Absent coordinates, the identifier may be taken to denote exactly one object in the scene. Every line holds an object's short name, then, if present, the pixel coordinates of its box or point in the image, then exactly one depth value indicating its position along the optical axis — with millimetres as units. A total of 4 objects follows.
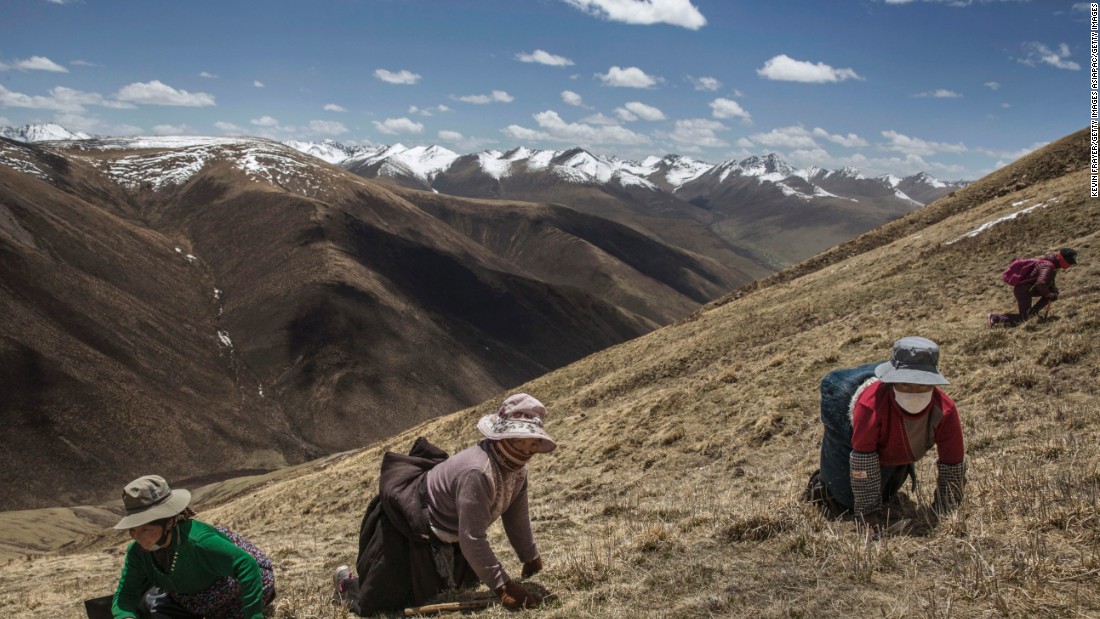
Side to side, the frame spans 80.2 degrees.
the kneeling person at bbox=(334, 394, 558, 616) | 5520
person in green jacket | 5156
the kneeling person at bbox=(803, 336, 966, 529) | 5492
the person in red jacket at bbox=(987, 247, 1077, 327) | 13633
